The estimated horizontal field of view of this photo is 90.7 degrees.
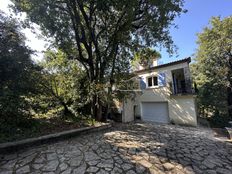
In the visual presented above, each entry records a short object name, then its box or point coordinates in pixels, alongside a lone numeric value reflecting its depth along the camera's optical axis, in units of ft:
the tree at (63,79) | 26.13
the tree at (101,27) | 19.06
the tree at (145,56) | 27.65
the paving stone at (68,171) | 10.16
